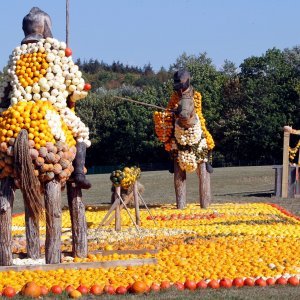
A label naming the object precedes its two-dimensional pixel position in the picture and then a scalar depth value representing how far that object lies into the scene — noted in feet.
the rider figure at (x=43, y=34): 40.70
